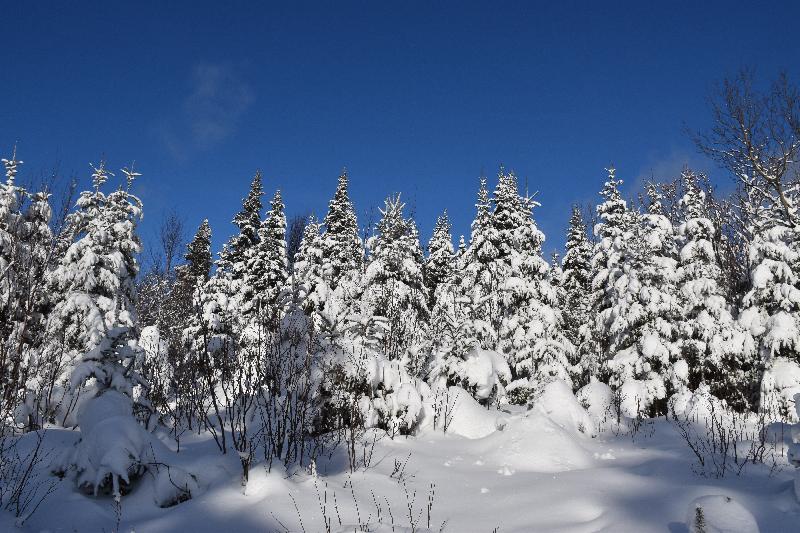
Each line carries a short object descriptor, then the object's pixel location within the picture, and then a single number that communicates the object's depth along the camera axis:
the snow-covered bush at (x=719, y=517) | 3.73
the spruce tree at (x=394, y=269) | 16.44
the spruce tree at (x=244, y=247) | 25.34
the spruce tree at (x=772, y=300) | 12.40
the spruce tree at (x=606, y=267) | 17.44
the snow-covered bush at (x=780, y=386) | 11.54
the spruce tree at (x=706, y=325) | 14.07
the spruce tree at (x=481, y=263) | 19.34
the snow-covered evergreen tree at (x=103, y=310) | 5.30
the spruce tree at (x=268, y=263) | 24.83
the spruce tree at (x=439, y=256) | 32.00
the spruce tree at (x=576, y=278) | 24.95
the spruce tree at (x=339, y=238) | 23.65
